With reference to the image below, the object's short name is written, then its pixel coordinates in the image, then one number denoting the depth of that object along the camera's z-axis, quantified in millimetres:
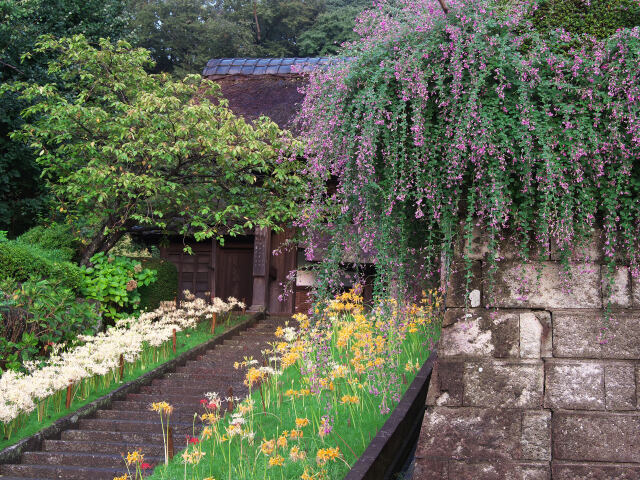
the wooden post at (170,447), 6359
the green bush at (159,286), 13164
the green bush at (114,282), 11375
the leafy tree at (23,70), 14242
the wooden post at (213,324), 12053
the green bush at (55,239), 12531
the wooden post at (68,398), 8016
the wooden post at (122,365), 9180
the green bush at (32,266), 9711
